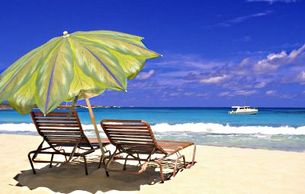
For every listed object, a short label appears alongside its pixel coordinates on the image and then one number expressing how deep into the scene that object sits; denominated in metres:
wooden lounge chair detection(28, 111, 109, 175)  5.41
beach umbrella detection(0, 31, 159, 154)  4.09
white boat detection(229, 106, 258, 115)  52.65
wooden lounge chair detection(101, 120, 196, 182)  5.15
